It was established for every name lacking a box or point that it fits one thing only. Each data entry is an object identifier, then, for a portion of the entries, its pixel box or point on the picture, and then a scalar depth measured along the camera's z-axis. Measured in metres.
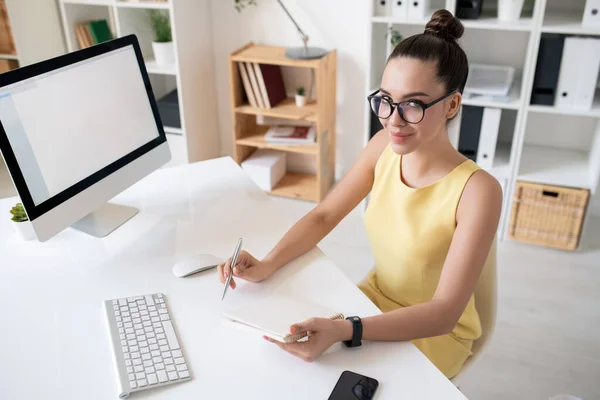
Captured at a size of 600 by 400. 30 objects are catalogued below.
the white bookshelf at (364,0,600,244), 2.61
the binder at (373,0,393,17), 2.82
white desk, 1.12
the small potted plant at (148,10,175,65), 3.31
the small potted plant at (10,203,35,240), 1.62
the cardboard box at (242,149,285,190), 3.34
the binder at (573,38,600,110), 2.50
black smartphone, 1.08
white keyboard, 1.12
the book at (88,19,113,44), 3.42
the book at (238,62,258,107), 3.14
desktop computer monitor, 1.38
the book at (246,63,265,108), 3.12
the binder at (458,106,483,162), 2.80
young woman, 1.28
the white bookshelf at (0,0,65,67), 3.27
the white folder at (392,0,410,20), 2.71
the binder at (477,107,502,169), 2.77
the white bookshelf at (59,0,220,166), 3.16
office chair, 1.49
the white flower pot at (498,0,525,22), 2.57
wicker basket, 2.78
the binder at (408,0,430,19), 2.68
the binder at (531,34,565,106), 2.57
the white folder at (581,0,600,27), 2.45
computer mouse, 1.46
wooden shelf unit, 3.06
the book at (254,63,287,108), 3.11
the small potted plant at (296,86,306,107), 3.19
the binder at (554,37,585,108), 2.52
